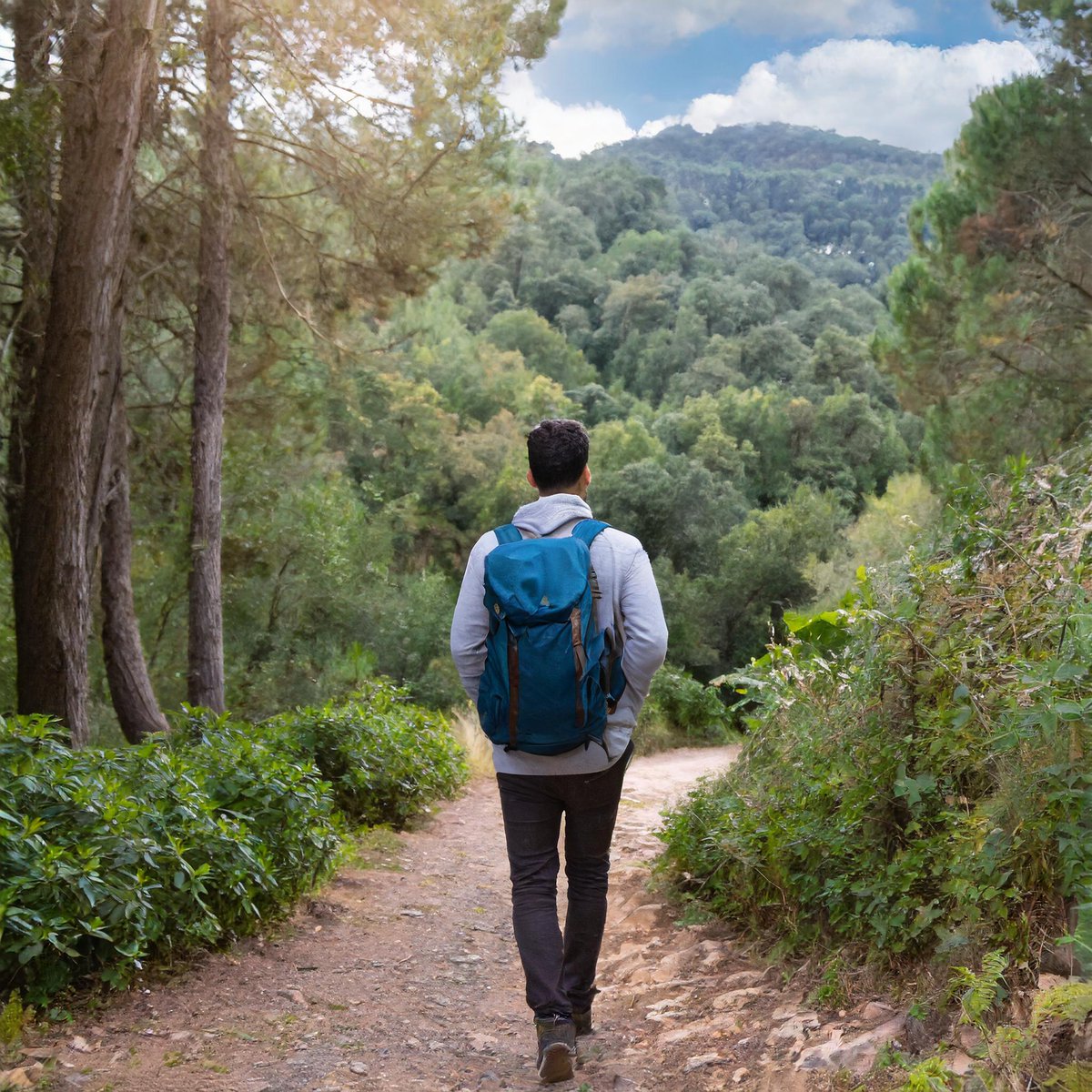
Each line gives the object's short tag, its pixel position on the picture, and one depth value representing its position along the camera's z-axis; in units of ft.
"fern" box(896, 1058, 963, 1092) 7.08
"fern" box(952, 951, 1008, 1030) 7.51
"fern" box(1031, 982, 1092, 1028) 6.79
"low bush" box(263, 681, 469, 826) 22.25
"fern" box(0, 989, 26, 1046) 9.62
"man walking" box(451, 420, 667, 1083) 9.64
